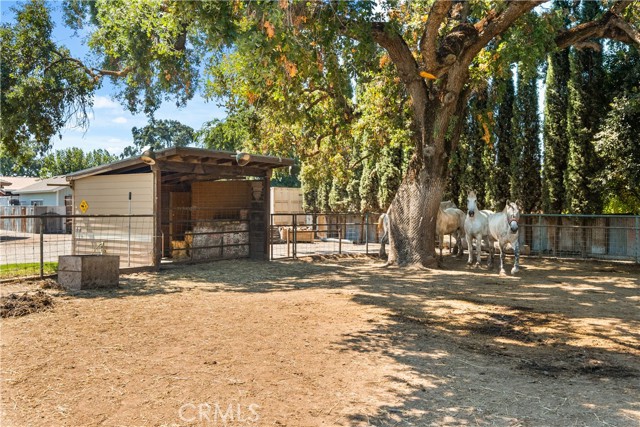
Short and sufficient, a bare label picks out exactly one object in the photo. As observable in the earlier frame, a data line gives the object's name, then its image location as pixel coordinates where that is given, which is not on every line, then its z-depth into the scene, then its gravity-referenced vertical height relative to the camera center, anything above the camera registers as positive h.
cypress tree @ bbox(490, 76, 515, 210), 19.56 +2.74
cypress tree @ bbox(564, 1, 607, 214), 16.94 +3.30
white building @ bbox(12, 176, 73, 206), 34.44 +1.86
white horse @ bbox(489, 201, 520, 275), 12.74 -0.24
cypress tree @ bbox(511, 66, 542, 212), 19.08 +2.78
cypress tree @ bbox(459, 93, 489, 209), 20.22 +2.51
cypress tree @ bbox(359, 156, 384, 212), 26.17 +1.57
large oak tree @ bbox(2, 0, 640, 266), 10.59 +4.23
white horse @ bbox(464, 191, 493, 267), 14.28 -0.17
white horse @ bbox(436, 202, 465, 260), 15.62 -0.06
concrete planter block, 9.17 -1.00
